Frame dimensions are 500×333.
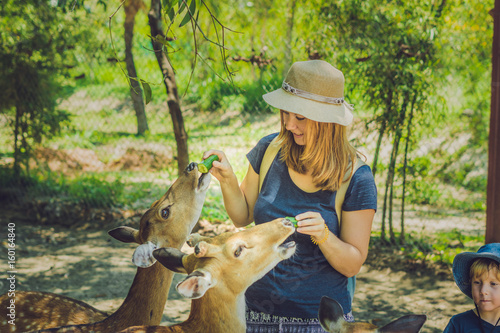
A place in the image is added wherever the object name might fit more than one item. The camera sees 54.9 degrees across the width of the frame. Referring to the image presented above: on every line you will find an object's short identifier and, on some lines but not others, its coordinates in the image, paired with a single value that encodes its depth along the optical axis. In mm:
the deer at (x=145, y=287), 2947
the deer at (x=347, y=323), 2148
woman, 2439
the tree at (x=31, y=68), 7965
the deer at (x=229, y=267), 2398
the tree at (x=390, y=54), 5734
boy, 2490
